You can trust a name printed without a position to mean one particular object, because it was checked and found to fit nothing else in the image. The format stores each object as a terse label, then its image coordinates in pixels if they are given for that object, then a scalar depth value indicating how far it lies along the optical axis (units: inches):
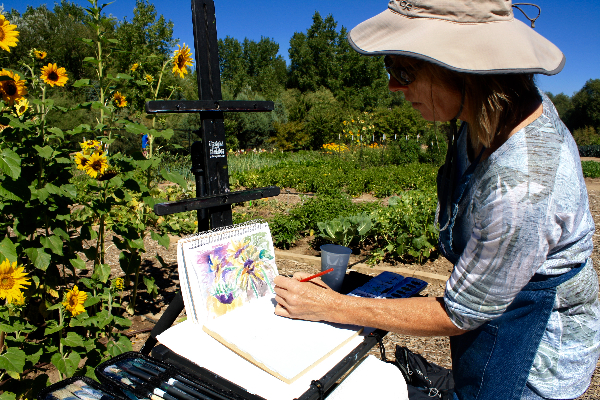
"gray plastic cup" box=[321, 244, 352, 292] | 65.5
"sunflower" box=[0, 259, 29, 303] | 60.1
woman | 36.3
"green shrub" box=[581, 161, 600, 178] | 579.1
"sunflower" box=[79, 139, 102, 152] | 81.7
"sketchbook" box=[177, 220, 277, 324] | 54.1
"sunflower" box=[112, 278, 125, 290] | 88.2
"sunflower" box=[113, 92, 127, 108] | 91.4
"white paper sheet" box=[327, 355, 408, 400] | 54.5
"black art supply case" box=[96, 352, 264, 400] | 40.1
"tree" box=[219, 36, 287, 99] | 2406.3
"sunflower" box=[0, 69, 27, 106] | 67.8
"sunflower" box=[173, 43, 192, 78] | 82.5
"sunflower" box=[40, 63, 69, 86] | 81.8
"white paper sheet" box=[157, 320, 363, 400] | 41.8
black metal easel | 58.9
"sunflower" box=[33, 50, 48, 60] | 79.7
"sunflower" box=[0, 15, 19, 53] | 64.5
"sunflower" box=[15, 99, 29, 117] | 77.0
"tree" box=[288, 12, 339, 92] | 2003.0
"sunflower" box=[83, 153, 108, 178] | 79.4
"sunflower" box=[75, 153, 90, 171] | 78.7
